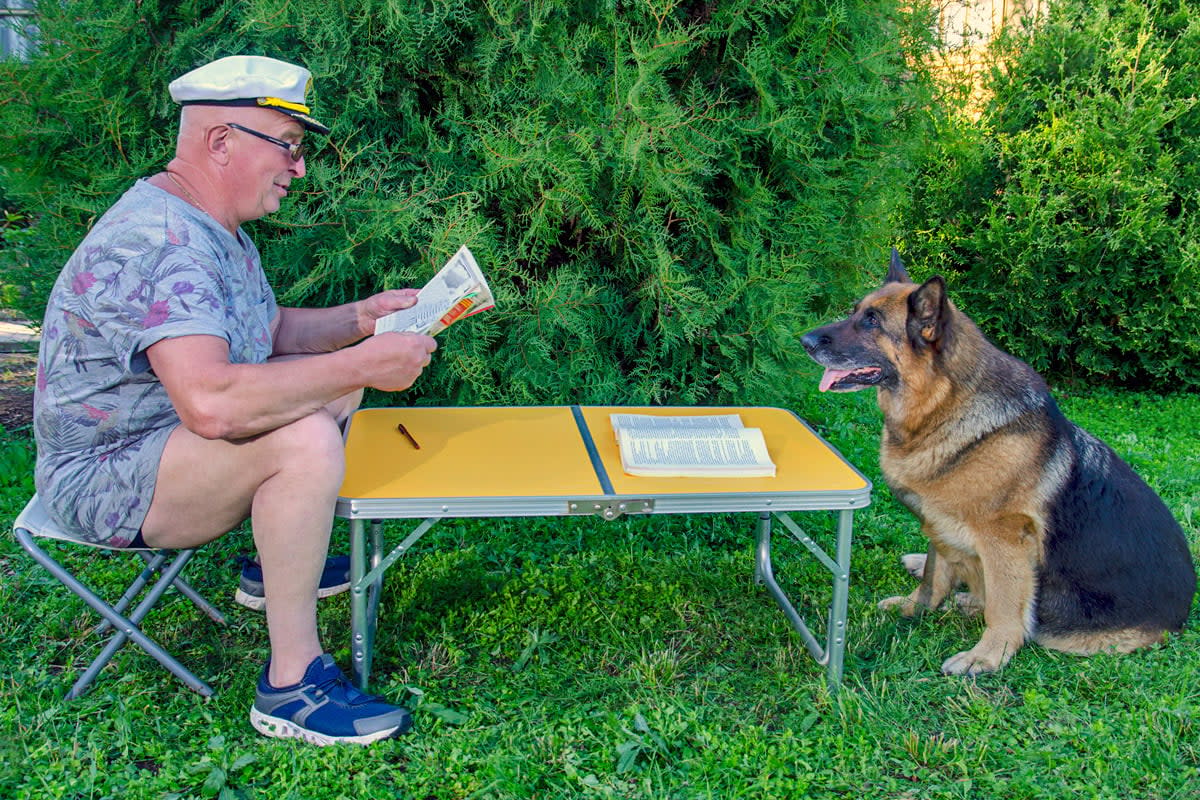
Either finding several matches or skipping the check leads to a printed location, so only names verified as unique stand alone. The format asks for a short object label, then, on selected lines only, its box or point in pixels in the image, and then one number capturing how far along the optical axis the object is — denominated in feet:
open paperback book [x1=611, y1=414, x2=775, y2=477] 10.69
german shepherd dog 11.58
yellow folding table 9.85
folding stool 9.87
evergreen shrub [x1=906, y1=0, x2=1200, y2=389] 21.90
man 9.00
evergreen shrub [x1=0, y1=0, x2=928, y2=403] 13.74
